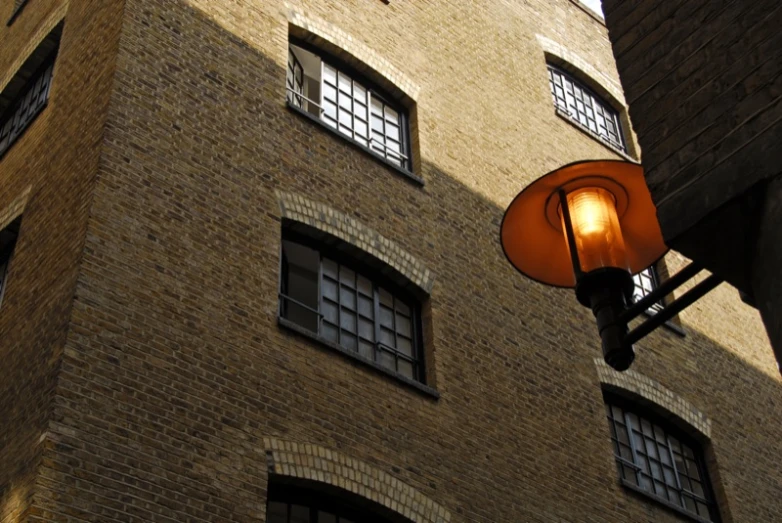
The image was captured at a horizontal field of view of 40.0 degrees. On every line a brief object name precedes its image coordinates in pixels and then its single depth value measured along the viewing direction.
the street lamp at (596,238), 5.45
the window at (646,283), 15.90
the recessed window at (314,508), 9.61
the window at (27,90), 13.55
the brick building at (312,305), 8.90
